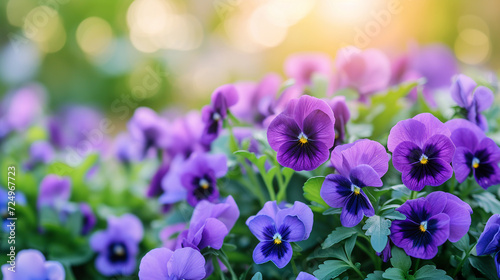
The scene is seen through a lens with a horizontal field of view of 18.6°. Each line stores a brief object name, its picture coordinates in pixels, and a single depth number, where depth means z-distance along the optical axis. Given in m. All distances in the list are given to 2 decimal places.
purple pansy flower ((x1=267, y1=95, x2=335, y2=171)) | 1.04
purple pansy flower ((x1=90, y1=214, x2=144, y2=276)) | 1.23
